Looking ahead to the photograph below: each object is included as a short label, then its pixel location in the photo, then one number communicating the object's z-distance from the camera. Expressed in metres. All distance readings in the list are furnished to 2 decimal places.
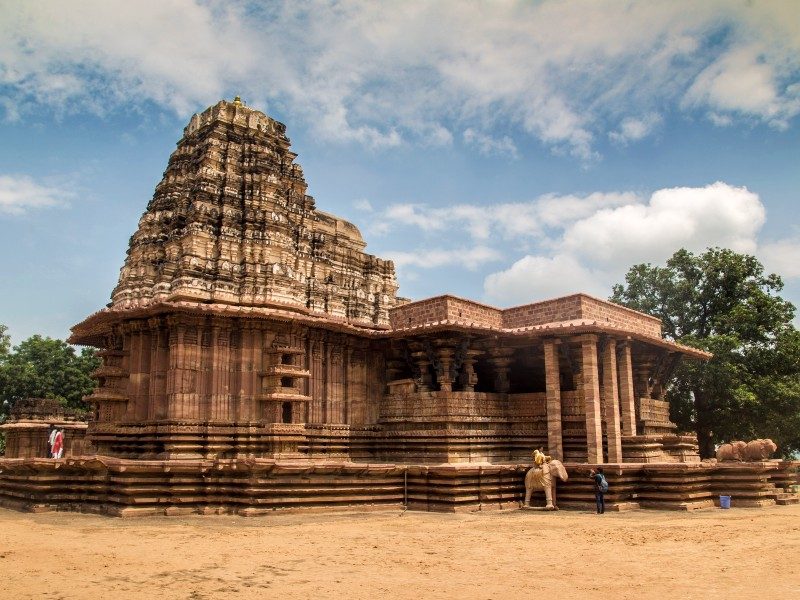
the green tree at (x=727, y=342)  30.19
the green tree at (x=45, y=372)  47.41
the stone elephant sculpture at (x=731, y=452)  20.67
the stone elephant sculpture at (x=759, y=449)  20.16
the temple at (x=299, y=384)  16.86
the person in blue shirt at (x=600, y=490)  16.64
